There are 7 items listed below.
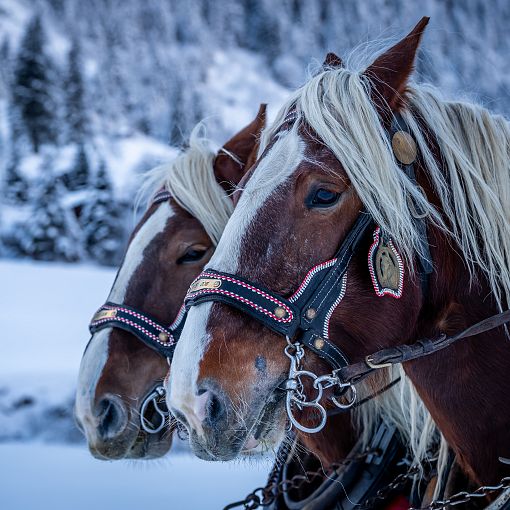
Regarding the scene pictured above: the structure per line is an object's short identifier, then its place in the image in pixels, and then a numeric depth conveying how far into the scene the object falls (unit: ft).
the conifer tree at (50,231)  62.75
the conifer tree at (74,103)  112.68
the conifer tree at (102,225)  68.85
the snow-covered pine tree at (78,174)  77.92
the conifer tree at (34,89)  106.01
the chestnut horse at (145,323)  7.26
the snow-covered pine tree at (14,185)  82.64
